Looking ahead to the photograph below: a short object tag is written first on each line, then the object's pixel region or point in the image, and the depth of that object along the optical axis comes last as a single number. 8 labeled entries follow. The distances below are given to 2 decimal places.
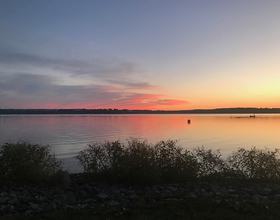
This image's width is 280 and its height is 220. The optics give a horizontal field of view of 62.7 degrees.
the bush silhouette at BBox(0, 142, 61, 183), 9.46
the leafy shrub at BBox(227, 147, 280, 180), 11.07
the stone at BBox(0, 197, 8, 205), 7.46
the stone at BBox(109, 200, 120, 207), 7.71
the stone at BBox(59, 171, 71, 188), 9.84
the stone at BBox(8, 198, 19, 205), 7.50
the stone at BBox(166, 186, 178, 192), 9.17
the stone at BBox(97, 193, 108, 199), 8.52
